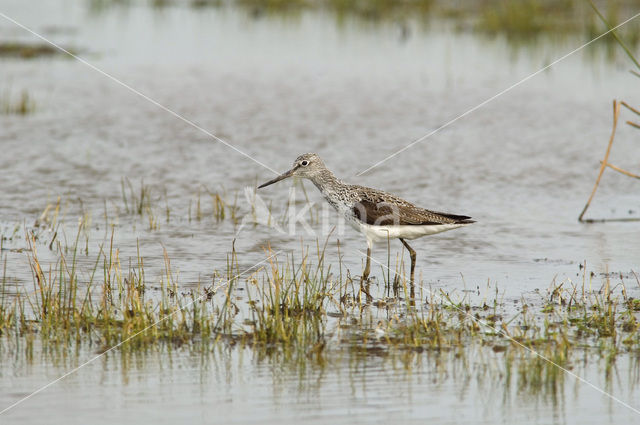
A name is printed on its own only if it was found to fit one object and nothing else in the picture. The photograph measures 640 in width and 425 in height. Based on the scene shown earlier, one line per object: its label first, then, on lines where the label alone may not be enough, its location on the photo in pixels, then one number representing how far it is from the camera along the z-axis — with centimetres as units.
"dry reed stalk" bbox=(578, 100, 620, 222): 1143
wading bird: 946
